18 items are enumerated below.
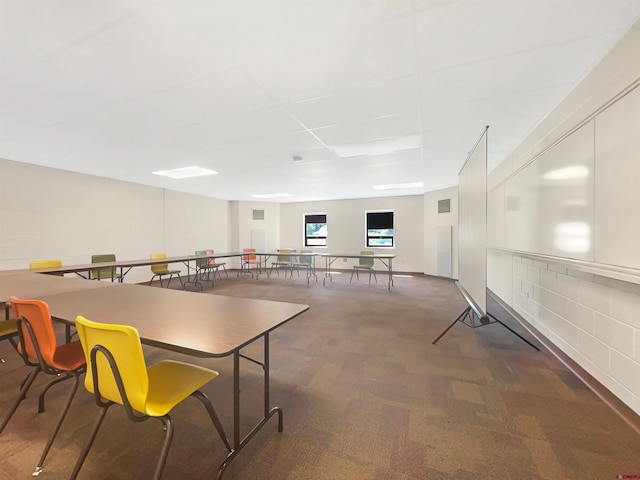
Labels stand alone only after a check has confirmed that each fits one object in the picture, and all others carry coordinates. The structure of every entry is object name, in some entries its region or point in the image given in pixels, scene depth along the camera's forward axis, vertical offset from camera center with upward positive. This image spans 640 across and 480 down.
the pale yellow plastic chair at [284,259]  8.25 -0.93
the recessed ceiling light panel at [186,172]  5.44 +1.32
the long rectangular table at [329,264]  6.69 -1.13
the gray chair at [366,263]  7.07 -0.88
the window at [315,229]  10.15 +0.12
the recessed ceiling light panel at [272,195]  8.53 +1.27
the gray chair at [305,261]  9.09 -1.02
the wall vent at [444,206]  7.50 +0.77
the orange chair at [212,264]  7.31 -0.90
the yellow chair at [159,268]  6.11 -0.83
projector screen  2.47 +0.03
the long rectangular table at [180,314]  1.28 -0.53
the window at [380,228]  9.15 +0.14
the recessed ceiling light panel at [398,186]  6.96 +1.28
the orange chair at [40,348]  1.43 -0.67
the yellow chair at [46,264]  3.94 -0.48
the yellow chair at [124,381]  1.09 -0.66
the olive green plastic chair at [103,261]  5.25 -0.57
